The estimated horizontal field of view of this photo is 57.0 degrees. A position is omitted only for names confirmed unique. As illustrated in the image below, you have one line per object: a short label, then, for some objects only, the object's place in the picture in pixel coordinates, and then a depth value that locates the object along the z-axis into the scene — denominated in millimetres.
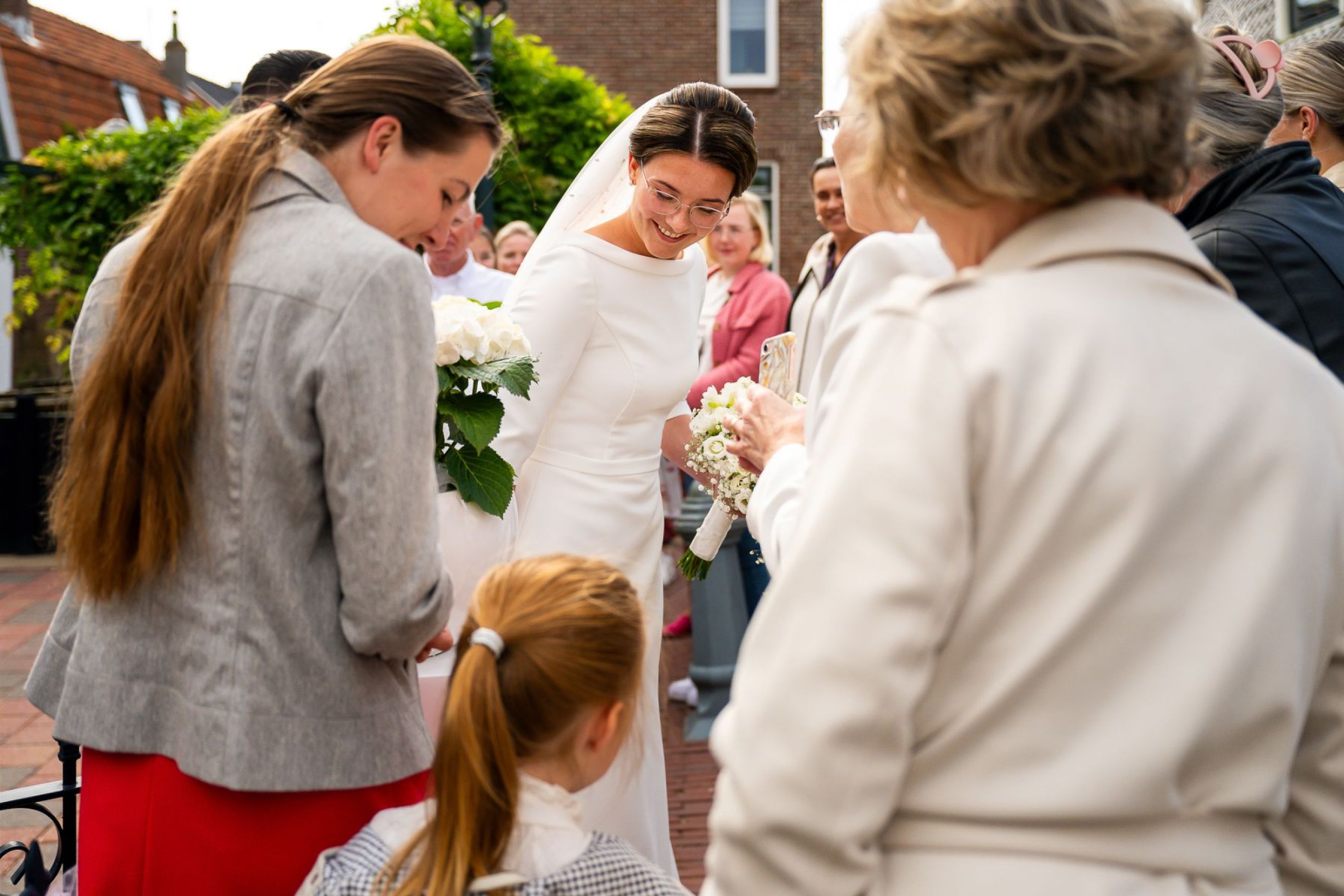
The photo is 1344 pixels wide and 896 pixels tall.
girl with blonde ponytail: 1758
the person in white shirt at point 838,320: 1623
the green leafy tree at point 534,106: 11984
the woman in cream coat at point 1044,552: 1145
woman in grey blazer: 1755
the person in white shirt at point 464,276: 6512
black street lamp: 8734
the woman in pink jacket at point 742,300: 6895
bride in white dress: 3115
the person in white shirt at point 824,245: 5801
